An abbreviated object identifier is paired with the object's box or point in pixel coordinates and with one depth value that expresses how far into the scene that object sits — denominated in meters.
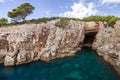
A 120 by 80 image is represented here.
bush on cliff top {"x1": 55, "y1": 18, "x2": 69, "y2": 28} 21.08
